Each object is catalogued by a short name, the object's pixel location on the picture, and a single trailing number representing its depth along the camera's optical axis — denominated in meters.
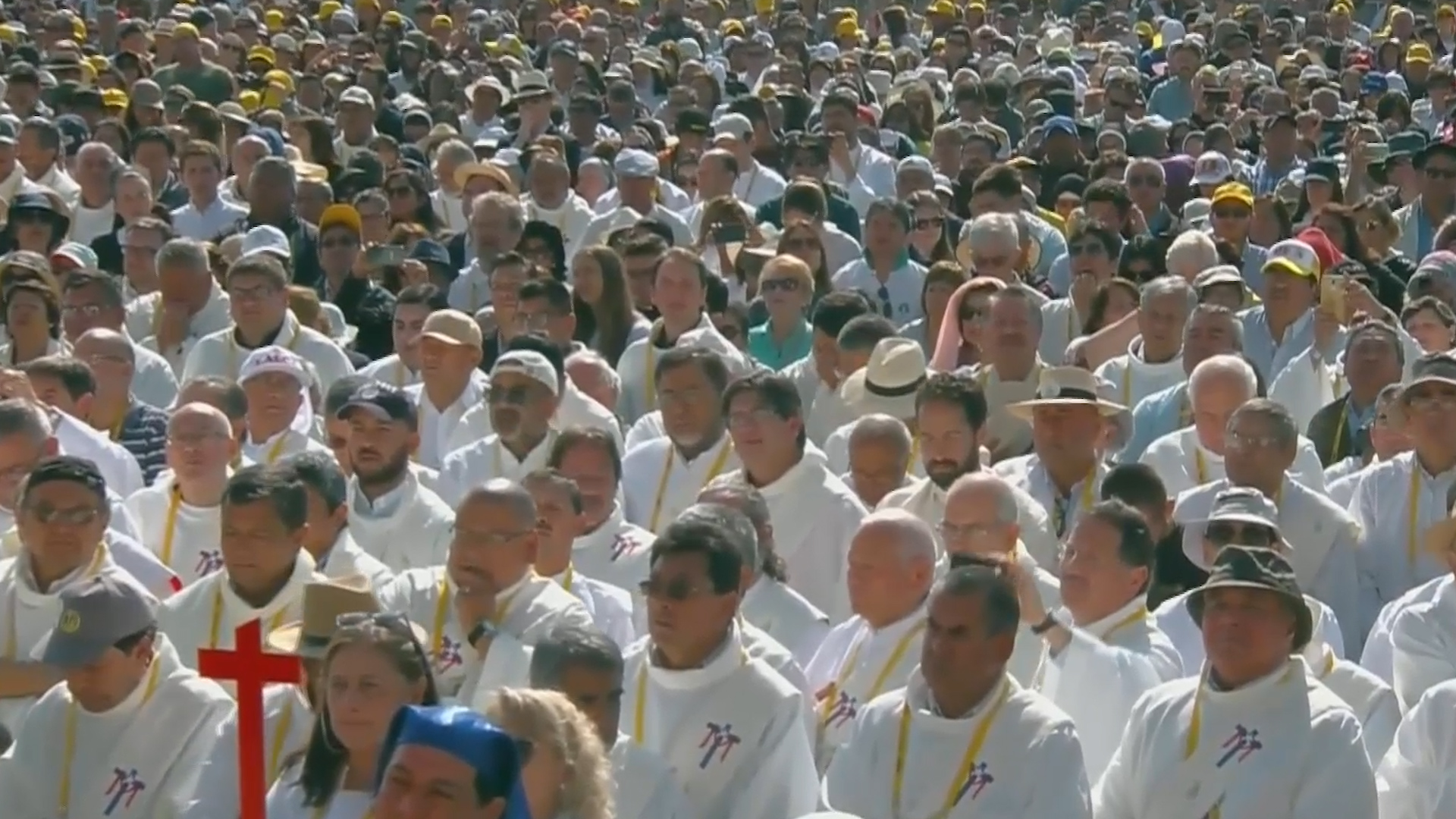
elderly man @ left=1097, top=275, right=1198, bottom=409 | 19.92
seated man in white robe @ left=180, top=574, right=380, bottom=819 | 12.11
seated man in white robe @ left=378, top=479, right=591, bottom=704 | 13.47
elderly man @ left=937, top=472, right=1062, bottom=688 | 14.02
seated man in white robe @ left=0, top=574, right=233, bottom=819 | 12.58
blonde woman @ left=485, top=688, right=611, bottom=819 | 9.27
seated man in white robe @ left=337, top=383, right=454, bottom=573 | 16.27
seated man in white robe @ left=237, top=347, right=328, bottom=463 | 17.87
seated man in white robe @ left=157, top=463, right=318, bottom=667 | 13.77
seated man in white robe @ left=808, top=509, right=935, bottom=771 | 13.57
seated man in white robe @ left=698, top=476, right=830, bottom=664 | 14.45
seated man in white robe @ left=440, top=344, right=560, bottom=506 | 17.66
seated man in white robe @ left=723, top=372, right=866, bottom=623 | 16.27
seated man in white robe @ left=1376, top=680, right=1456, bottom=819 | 12.37
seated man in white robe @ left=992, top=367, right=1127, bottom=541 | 16.67
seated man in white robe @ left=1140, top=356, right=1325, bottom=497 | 17.42
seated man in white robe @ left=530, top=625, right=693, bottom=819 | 11.34
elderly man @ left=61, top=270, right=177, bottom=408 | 20.08
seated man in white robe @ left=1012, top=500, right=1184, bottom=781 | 13.13
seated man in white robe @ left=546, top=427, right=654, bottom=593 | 15.95
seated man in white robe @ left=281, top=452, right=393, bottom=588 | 14.61
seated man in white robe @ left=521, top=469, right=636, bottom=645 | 14.76
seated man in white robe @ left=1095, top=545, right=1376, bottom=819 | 11.77
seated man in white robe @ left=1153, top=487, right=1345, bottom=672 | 14.16
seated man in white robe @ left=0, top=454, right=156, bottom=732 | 14.01
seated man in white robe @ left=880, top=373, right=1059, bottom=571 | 16.08
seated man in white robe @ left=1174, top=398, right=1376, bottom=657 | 16.12
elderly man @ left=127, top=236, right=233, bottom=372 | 21.39
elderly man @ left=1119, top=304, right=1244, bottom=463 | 19.08
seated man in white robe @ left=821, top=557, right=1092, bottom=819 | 11.67
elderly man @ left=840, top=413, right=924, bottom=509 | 16.45
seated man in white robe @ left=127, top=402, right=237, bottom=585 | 15.91
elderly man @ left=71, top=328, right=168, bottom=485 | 17.98
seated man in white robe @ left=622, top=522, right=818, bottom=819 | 12.52
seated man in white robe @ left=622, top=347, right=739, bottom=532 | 17.44
